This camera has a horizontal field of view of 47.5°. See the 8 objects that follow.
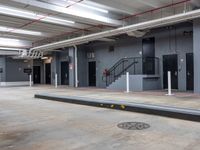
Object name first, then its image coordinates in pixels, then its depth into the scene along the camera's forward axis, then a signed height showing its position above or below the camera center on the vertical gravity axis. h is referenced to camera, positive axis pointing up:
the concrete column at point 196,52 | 10.59 +0.97
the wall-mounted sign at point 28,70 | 22.88 +0.48
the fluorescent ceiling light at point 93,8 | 8.90 +2.80
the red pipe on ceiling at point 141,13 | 8.89 +2.71
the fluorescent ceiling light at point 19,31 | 12.96 +2.66
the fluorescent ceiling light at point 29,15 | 9.30 +2.65
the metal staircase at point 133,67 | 13.91 +0.39
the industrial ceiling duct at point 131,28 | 8.70 +2.12
